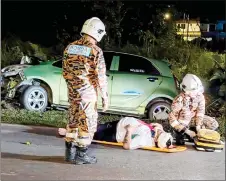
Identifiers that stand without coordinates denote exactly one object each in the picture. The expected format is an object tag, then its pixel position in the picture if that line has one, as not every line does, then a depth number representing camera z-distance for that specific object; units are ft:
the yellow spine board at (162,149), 24.56
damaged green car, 35.68
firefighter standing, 21.21
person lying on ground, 24.39
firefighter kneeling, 25.90
